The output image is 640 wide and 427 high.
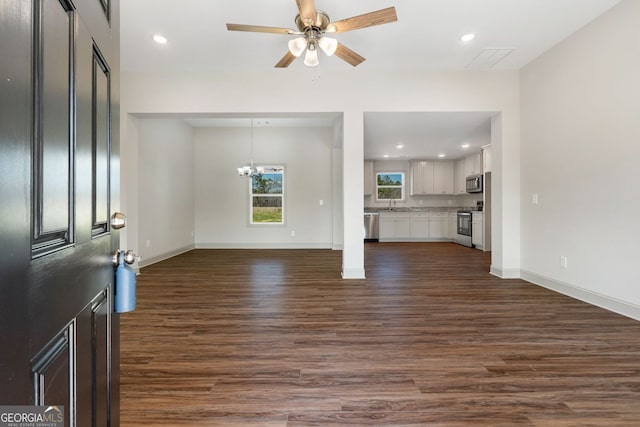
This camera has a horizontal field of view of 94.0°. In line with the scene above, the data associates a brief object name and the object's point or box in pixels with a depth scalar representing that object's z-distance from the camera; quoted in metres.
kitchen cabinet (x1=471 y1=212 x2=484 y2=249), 6.68
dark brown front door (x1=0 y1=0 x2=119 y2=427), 0.41
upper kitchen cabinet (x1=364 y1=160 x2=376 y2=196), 8.73
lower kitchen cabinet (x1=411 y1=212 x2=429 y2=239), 8.40
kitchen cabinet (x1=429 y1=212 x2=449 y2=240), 8.40
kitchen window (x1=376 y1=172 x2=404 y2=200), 9.05
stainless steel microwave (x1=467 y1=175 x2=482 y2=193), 7.07
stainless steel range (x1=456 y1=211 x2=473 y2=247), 7.27
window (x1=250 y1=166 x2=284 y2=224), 7.03
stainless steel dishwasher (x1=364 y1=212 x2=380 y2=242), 8.39
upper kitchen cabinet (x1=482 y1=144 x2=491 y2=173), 6.45
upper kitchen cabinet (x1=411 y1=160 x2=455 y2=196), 8.60
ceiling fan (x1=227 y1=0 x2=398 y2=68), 2.32
